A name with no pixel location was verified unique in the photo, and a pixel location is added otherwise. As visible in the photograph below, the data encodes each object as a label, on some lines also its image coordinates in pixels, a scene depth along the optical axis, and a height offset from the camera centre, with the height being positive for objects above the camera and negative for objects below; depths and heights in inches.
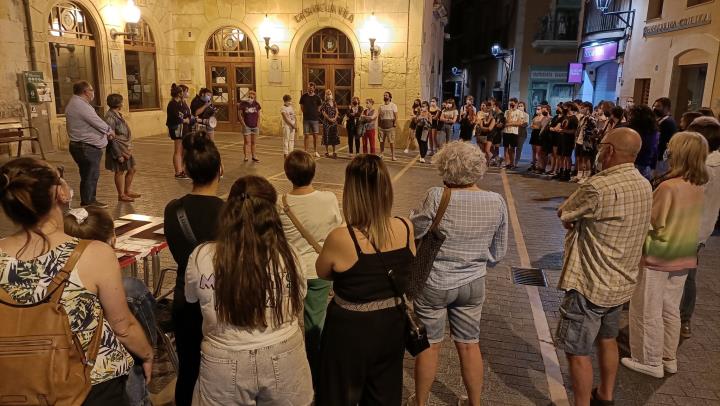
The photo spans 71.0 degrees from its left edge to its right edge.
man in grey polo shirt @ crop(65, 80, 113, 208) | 282.0 -21.3
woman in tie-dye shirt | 135.0 -40.6
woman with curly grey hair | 112.3 -32.9
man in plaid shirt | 115.3 -33.2
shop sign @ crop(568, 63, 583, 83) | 956.0 +64.8
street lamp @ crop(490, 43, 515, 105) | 1172.2 +112.3
